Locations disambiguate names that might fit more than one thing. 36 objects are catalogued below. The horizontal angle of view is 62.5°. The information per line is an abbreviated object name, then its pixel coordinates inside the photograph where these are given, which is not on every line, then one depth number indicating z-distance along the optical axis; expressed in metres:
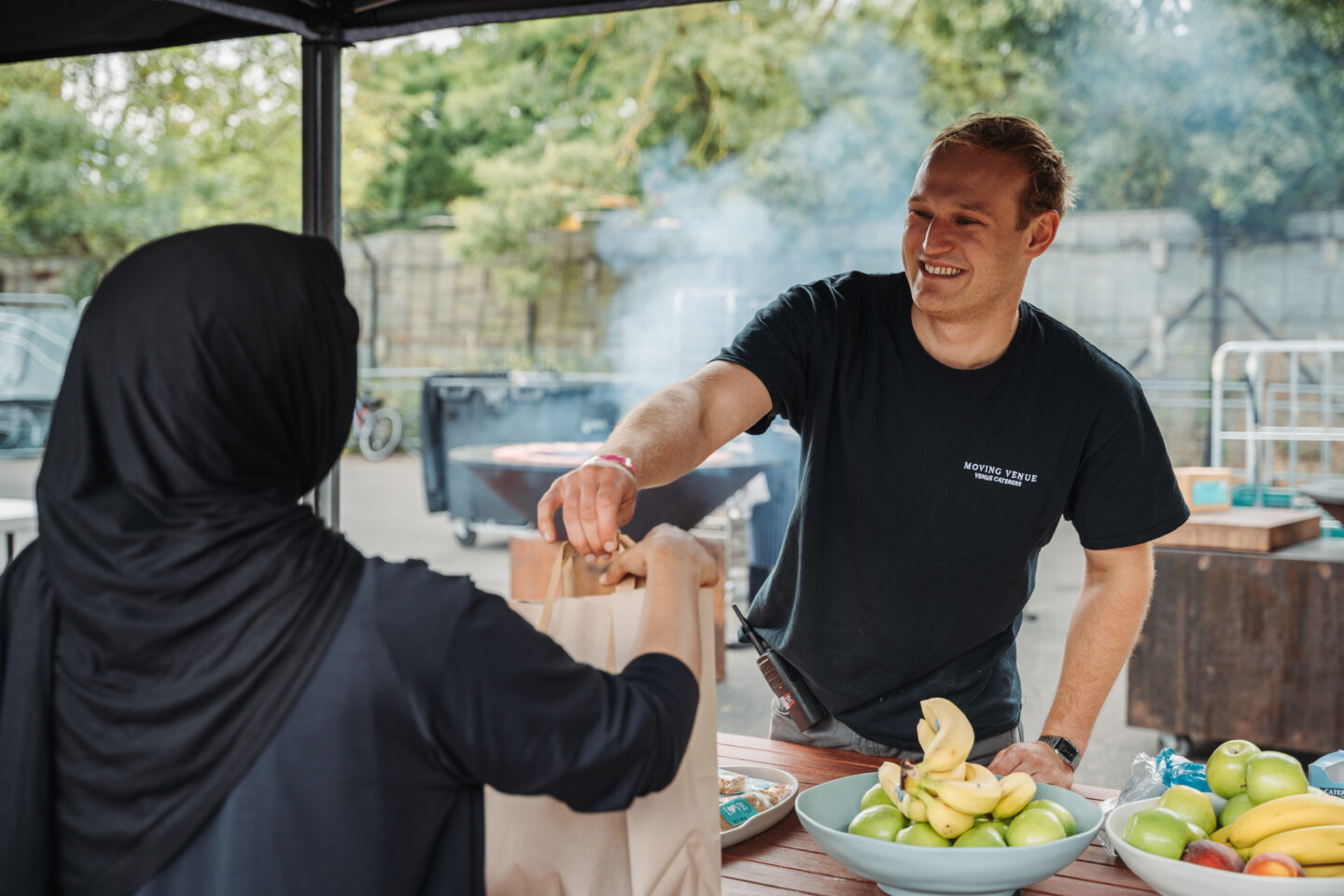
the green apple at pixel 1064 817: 1.24
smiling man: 1.85
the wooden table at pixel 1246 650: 3.74
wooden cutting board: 3.85
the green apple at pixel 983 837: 1.19
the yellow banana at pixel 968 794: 1.19
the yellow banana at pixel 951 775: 1.22
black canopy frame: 2.39
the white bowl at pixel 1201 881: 1.07
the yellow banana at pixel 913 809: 1.22
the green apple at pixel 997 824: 1.22
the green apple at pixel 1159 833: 1.18
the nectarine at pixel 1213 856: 1.15
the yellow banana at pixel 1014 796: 1.24
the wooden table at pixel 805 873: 1.30
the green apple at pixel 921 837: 1.20
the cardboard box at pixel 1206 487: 4.23
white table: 3.78
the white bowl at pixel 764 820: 1.40
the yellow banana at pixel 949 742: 1.21
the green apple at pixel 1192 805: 1.25
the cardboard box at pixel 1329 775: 1.38
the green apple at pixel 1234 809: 1.26
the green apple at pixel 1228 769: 1.30
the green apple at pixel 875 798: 1.32
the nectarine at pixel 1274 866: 1.10
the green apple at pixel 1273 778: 1.23
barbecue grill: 4.78
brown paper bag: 1.08
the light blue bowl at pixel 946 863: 1.15
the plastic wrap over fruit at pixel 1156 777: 1.43
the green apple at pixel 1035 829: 1.19
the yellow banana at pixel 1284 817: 1.16
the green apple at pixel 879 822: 1.23
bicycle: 11.77
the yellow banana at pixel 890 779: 1.26
